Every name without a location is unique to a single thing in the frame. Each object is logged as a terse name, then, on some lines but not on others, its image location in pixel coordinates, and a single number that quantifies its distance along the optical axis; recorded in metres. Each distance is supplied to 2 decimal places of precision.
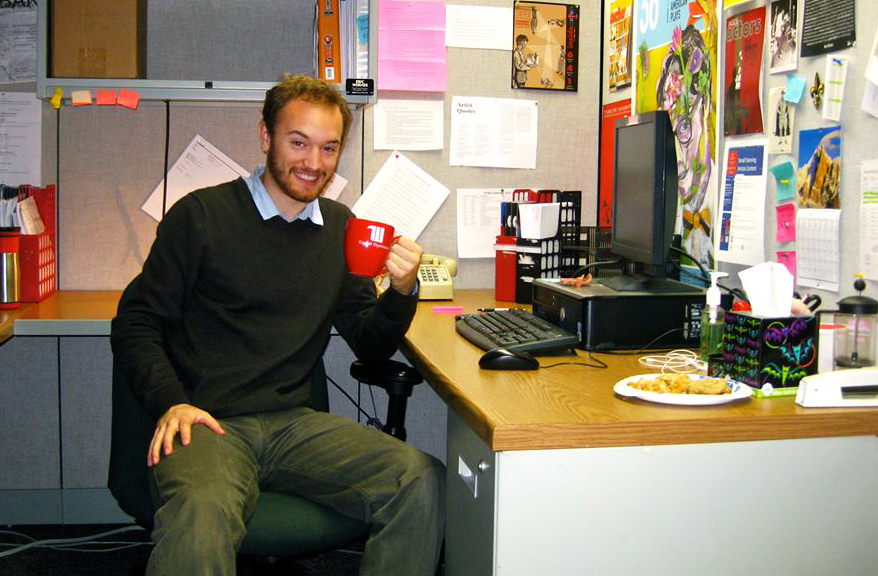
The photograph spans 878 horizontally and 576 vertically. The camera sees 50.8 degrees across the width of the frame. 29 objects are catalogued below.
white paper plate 1.30
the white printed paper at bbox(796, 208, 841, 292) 1.63
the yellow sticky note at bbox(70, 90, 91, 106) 2.24
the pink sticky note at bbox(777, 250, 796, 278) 1.77
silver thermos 2.27
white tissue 1.40
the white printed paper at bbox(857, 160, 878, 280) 1.53
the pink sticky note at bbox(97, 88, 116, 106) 2.25
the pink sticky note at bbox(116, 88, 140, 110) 2.24
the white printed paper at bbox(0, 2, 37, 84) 2.54
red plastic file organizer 2.35
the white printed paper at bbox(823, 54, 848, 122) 1.62
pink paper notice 2.64
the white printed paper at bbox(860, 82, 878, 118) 1.53
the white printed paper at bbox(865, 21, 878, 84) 1.52
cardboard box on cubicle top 2.27
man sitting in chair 1.55
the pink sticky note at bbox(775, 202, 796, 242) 1.76
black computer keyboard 1.69
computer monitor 1.73
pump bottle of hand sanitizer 1.59
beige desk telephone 2.48
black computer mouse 1.56
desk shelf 2.25
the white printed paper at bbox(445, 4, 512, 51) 2.69
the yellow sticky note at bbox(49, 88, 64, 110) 2.25
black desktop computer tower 1.74
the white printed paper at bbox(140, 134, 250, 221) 2.61
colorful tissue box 1.37
